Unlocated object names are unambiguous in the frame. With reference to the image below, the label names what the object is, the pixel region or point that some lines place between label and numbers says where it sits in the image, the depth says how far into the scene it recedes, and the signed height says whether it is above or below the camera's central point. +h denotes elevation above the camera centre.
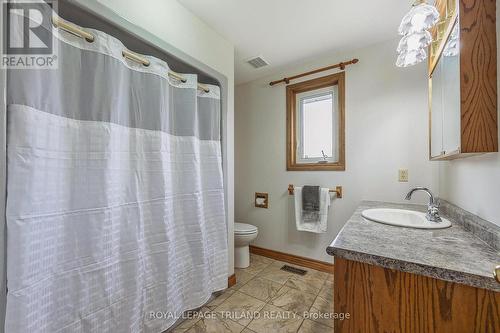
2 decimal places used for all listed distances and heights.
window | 2.21 +0.49
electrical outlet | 1.86 -0.07
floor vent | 2.19 -1.08
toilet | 2.17 -0.77
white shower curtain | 0.82 -0.13
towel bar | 2.15 -0.24
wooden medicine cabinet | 0.84 +0.37
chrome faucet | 1.25 -0.27
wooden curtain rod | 2.10 +1.03
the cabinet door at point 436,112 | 1.27 +0.36
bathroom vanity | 0.64 -0.38
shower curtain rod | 0.91 +0.63
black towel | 2.16 -0.32
